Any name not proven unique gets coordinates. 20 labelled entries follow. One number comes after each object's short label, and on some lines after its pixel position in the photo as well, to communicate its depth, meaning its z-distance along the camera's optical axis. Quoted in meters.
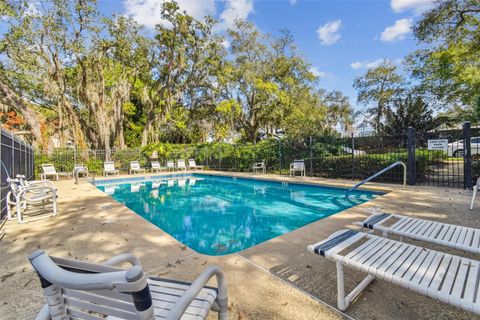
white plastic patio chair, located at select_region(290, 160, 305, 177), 10.21
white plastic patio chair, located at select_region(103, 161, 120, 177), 14.66
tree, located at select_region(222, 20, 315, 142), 18.40
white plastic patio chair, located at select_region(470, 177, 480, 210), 4.42
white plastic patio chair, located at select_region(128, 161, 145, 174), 15.43
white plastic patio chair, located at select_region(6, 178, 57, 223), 4.49
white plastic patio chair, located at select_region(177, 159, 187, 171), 16.66
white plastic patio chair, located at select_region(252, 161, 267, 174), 12.70
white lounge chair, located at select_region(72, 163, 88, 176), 12.45
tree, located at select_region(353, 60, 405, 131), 21.19
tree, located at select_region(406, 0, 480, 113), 10.81
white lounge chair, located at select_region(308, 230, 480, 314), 1.40
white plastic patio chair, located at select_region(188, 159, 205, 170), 16.96
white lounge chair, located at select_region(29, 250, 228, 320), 0.81
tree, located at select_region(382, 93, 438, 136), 13.91
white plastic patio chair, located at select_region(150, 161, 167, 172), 15.97
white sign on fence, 6.75
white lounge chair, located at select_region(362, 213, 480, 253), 2.10
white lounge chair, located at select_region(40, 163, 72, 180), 12.34
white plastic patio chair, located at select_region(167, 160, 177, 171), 16.65
